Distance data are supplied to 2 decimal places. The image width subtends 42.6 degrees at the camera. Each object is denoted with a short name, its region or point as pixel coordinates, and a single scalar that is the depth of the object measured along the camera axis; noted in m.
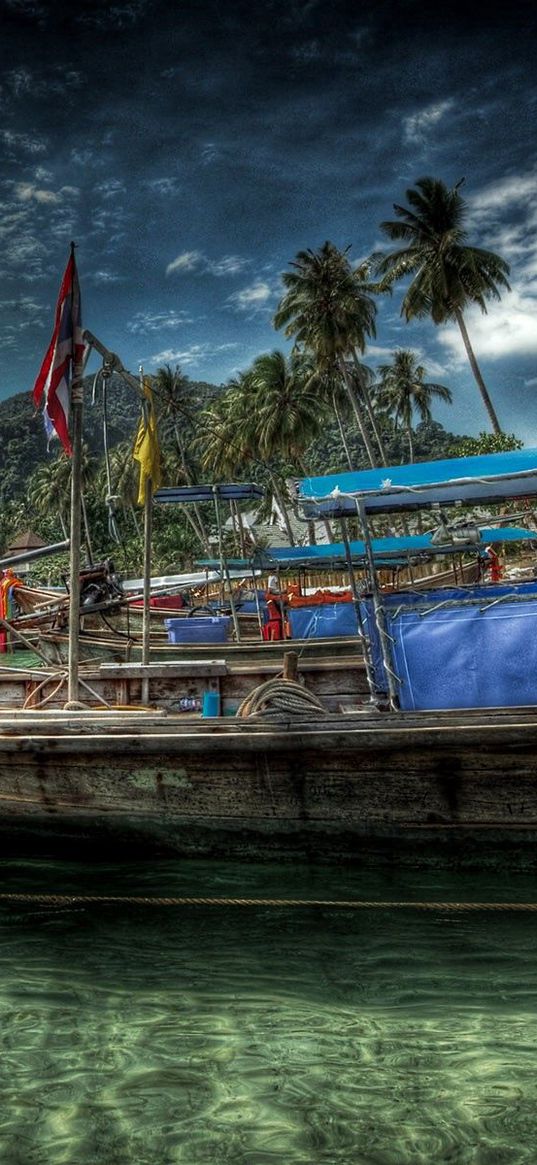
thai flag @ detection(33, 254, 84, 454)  6.65
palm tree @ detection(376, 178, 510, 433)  27.25
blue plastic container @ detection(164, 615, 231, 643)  13.87
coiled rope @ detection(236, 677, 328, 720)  5.75
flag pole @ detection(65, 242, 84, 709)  6.51
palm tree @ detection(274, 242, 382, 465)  31.31
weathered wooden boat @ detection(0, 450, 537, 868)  5.10
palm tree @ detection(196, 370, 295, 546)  38.78
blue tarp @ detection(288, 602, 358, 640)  15.26
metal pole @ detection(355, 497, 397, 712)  5.68
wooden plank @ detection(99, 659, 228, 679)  8.45
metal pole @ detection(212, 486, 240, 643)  12.08
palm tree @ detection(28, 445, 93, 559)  58.91
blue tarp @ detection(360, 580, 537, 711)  5.44
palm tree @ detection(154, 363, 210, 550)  46.66
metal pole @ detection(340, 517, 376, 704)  6.01
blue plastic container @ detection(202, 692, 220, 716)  7.70
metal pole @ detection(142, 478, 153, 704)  8.33
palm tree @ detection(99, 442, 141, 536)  49.44
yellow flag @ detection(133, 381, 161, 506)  8.06
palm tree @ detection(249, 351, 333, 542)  36.44
